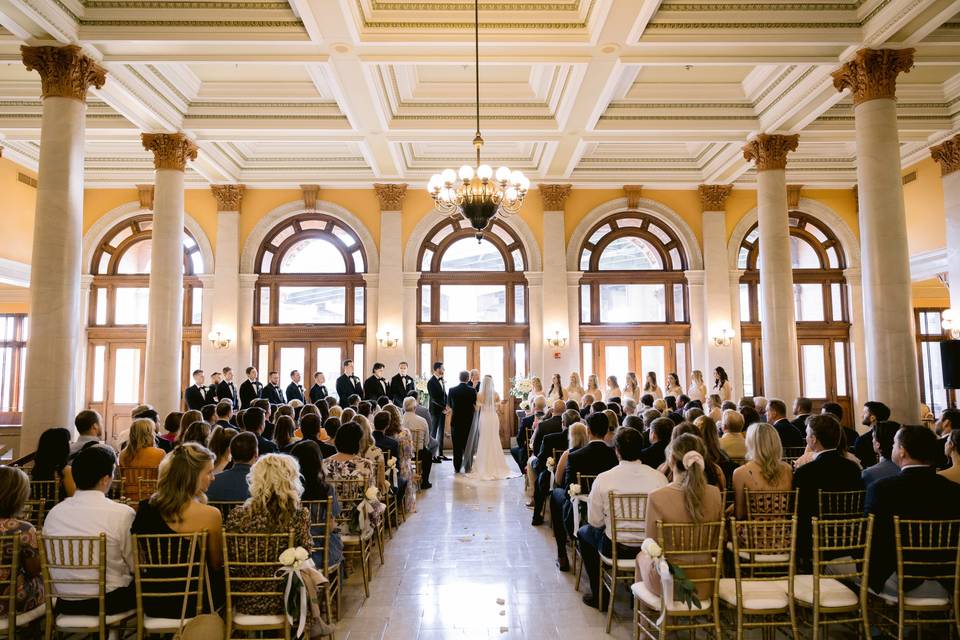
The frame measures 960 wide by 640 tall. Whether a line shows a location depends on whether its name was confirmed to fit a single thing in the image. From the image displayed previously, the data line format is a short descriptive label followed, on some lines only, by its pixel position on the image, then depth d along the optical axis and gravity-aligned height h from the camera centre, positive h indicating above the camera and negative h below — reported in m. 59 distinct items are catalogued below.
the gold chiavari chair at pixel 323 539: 4.01 -1.13
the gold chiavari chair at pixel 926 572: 3.51 -1.18
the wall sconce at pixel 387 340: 14.37 +0.85
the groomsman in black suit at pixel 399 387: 12.69 -0.22
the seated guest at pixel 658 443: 5.71 -0.65
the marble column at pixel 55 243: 7.68 +1.76
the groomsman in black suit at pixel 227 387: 11.52 -0.16
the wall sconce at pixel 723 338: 14.54 +0.80
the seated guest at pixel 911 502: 3.63 -0.79
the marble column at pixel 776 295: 10.81 +1.34
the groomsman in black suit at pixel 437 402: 12.35 -0.53
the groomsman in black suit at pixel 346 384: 12.34 -0.14
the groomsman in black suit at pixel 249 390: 11.55 -0.21
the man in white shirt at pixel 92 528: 3.39 -0.81
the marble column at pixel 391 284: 14.45 +2.20
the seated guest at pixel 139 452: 5.25 -0.62
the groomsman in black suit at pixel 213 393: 11.23 -0.25
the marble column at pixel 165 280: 10.61 +1.75
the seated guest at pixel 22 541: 3.29 -0.87
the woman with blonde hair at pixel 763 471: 4.28 -0.70
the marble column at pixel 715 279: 14.56 +2.22
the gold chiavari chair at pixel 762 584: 3.47 -1.29
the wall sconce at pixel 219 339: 14.28 +0.93
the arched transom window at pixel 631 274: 15.22 +2.44
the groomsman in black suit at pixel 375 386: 12.40 -0.18
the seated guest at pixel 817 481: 4.24 -0.77
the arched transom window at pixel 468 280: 15.15 +2.35
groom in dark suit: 11.12 -0.65
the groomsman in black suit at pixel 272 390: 11.88 -0.23
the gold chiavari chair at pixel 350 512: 5.11 -1.13
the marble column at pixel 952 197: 11.34 +3.29
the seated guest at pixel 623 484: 4.44 -0.80
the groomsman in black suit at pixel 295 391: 12.50 -0.26
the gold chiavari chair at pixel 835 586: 3.49 -1.29
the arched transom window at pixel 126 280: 14.98 +2.42
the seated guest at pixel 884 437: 5.11 -0.56
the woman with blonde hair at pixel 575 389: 12.13 -0.30
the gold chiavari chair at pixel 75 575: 3.28 -1.06
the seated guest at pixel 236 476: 4.21 -0.67
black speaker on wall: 8.41 +0.08
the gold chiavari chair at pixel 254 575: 3.35 -1.07
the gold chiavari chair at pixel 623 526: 4.21 -1.08
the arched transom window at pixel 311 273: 15.04 +2.57
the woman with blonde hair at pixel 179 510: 3.32 -0.71
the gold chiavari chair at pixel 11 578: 3.23 -1.04
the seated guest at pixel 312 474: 4.45 -0.70
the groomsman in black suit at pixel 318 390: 11.84 -0.24
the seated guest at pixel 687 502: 3.62 -0.77
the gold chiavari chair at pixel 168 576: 3.27 -1.07
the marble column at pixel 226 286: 14.40 +2.20
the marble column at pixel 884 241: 7.98 +1.70
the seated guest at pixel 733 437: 6.12 -0.65
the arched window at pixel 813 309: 15.14 +1.53
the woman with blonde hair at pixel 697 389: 12.30 -0.33
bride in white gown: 10.56 -1.19
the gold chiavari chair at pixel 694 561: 3.49 -1.11
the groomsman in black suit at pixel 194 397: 10.84 -0.31
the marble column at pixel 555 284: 14.52 +2.15
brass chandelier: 7.34 +2.29
